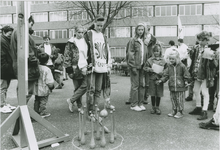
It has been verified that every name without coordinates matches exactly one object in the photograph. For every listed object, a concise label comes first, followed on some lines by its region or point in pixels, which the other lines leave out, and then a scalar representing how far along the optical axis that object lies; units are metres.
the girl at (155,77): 5.12
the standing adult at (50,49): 7.63
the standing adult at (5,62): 5.12
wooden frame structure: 2.88
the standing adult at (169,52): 4.97
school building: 31.94
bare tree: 17.54
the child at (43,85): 4.54
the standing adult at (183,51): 7.45
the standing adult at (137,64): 5.42
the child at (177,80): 4.81
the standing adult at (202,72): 4.62
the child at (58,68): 7.76
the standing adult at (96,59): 4.34
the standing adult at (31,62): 4.15
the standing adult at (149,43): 5.71
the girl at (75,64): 4.91
